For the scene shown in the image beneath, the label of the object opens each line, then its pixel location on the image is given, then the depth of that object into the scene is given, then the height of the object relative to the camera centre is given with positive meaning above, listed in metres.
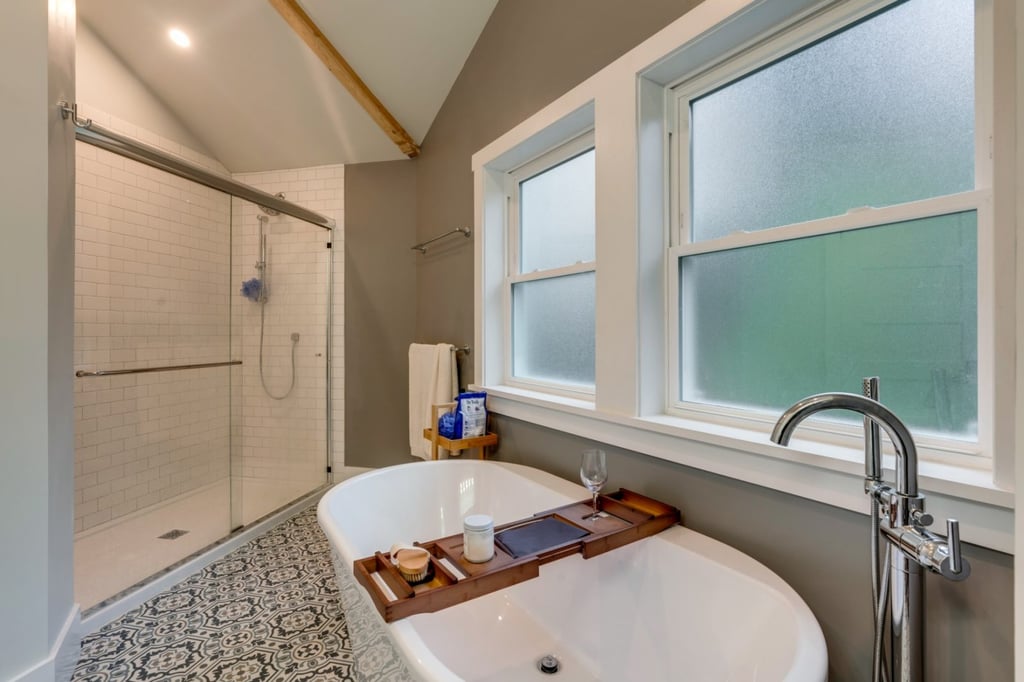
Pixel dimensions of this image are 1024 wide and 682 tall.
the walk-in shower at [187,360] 2.62 -0.13
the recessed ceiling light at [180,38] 2.76 +1.89
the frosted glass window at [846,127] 0.99 +0.56
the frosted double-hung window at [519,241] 2.00 +0.52
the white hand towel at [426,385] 2.67 -0.27
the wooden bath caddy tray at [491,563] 0.97 -0.55
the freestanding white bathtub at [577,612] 0.96 -0.72
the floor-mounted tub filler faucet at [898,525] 0.80 -0.33
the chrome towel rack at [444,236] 2.65 +0.66
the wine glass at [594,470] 1.38 -0.40
